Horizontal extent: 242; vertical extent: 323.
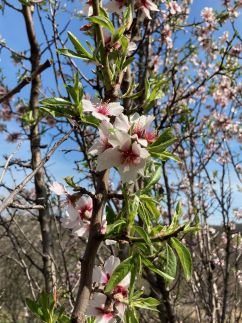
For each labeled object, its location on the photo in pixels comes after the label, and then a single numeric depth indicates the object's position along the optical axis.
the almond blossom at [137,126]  0.22
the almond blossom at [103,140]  0.22
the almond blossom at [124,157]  0.21
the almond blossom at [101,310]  0.23
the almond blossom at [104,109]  0.24
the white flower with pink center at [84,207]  0.27
